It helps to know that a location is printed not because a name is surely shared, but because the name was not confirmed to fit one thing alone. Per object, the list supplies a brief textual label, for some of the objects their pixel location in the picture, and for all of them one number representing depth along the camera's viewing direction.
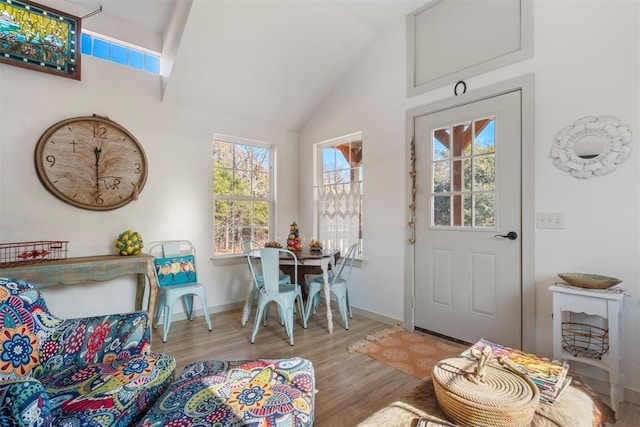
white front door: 2.50
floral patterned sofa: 1.07
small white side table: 1.80
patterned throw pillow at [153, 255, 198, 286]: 3.17
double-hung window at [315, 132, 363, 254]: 3.78
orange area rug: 2.41
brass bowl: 1.86
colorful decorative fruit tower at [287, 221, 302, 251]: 3.53
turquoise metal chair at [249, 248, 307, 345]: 2.76
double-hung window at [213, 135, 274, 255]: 3.84
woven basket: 0.97
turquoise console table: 2.27
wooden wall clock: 2.70
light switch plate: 2.24
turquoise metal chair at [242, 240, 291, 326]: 3.11
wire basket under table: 1.99
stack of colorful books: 1.17
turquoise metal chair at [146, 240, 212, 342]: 2.96
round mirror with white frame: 1.99
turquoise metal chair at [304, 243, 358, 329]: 3.17
